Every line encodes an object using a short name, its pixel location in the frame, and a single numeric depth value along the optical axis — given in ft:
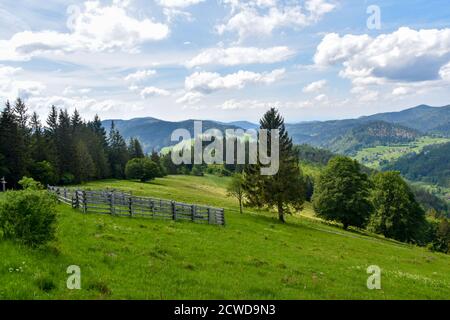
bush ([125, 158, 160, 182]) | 383.04
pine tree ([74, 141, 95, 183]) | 314.96
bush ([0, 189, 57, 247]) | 52.70
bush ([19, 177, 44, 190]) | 60.11
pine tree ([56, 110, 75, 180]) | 308.19
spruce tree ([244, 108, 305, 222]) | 172.55
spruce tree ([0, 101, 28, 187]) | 240.12
